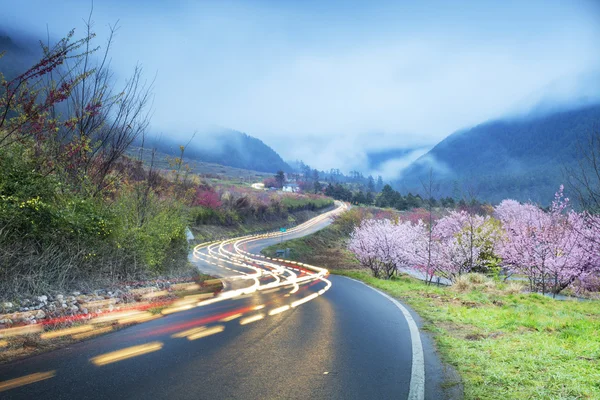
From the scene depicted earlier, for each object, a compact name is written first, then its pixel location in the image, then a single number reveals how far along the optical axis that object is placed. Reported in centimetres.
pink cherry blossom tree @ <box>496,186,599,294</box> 2011
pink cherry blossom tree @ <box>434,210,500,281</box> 2473
